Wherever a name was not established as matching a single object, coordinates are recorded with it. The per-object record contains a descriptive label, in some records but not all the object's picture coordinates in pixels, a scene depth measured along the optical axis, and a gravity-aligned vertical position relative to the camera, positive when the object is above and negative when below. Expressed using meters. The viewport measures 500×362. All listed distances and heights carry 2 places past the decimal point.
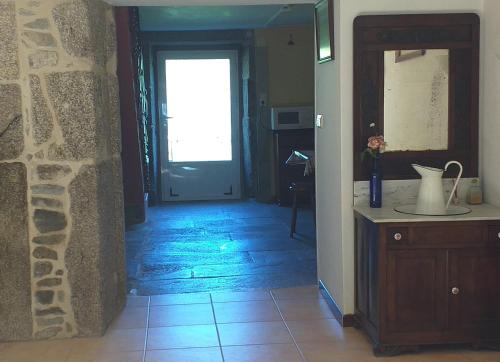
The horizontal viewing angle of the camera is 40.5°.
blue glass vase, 3.71 -0.43
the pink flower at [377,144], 3.66 -0.20
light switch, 4.32 -0.08
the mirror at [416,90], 3.75 +0.09
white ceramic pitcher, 3.53 -0.46
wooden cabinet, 3.38 -0.89
